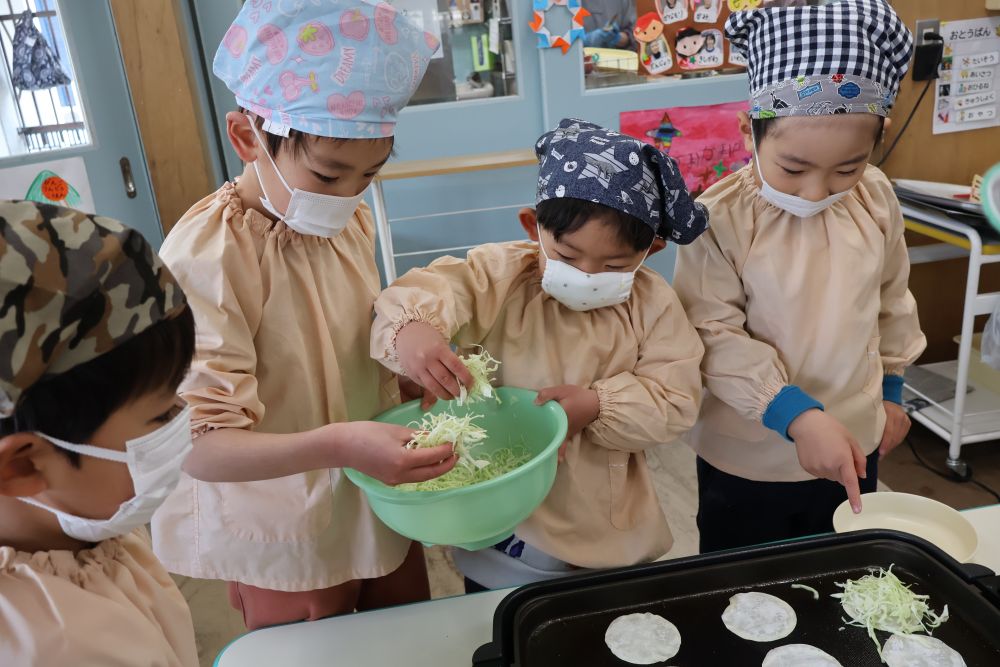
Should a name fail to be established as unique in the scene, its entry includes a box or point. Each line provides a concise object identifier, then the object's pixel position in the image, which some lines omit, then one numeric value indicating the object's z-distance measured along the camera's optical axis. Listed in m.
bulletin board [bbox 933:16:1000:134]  2.77
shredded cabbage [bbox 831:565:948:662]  0.89
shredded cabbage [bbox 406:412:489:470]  0.91
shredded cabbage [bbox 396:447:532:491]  1.03
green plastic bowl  0.81
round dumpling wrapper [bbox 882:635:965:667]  0.86
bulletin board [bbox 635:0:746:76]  2.89
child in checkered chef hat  1.08
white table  0.94
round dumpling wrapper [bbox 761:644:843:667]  0.87
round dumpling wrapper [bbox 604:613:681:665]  0.89
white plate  1.07
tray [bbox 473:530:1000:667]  0.88
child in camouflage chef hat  0.52
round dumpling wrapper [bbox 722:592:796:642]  0.91
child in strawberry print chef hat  0.89
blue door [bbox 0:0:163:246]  2.22
